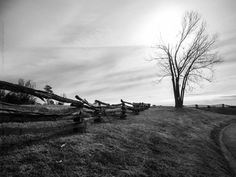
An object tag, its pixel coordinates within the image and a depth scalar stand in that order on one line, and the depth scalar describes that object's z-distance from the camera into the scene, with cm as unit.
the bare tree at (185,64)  2508
